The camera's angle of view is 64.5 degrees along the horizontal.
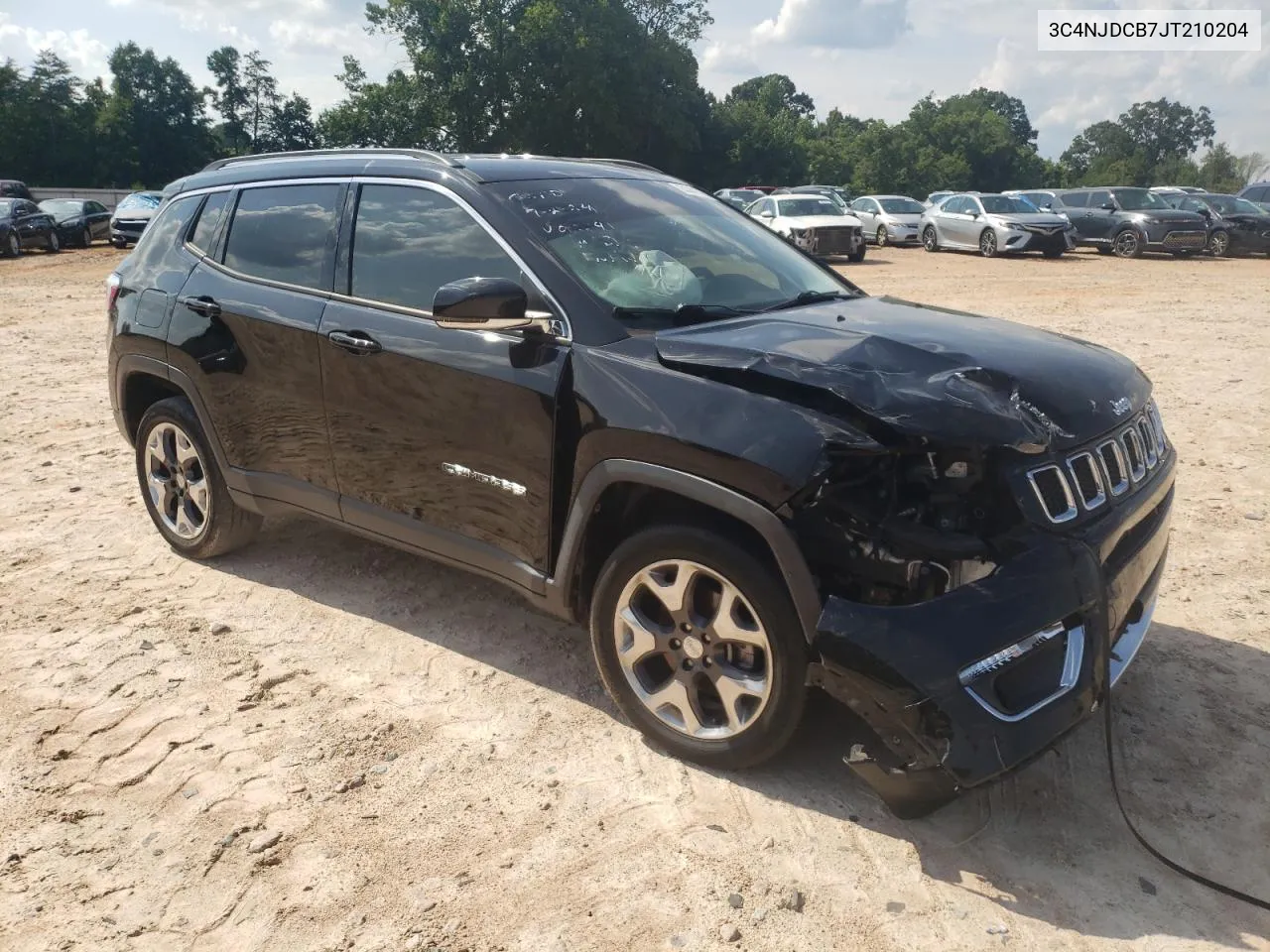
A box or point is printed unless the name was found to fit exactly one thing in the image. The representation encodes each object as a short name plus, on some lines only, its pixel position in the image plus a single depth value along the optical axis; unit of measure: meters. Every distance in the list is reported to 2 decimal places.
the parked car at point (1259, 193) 24.75
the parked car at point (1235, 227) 22.73
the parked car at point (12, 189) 31.23
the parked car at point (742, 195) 28.17
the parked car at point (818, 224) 21.98
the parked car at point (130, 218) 24.78
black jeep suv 2.63
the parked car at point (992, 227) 22.92
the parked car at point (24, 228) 23.78
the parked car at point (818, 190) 29.06
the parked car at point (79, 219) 26.09
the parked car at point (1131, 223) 22.47
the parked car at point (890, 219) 27.59
